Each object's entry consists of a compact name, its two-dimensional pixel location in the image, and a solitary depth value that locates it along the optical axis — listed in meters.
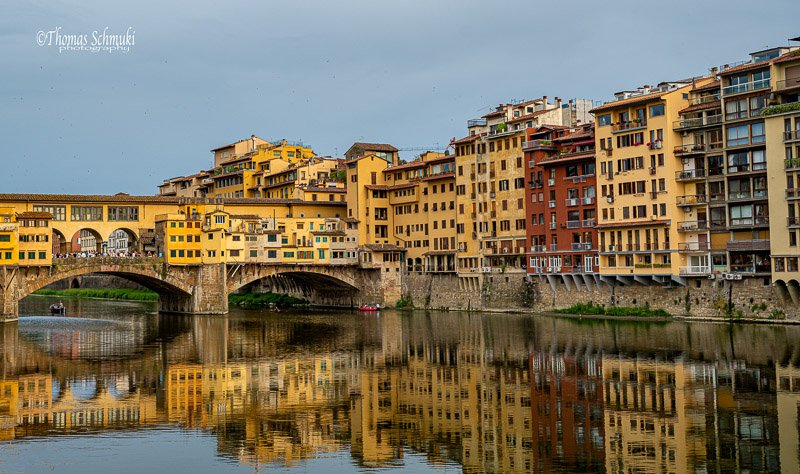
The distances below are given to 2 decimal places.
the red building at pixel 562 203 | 76.94
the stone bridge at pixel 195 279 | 81.62
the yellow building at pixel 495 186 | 84.69
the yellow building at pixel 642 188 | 69.12
